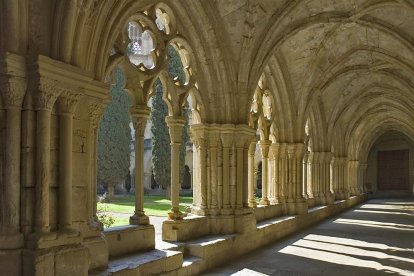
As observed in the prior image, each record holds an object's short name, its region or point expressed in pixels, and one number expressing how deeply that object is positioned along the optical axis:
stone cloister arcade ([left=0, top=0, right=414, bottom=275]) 3.32
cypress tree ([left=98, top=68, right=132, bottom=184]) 16.78
